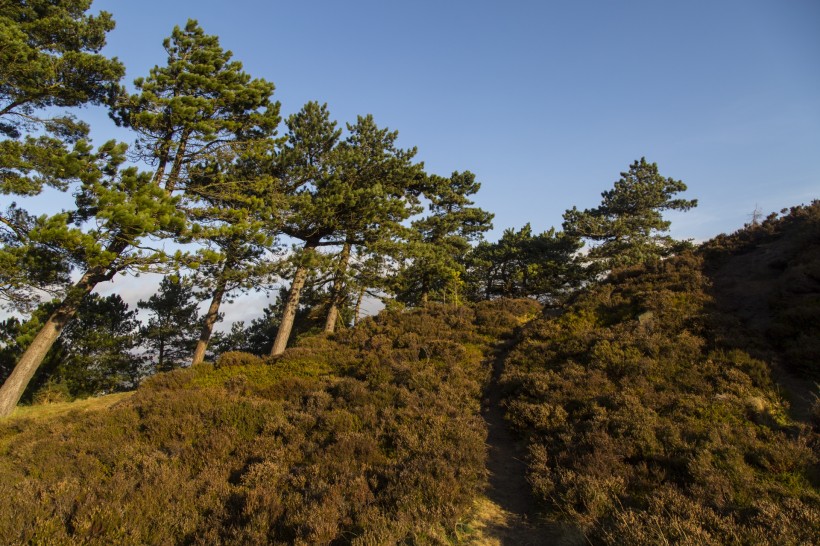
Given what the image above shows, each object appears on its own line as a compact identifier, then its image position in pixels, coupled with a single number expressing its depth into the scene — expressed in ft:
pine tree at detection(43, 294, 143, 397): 77.30
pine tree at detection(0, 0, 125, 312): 39.47
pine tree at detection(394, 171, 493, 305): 84.33
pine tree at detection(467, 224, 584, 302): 106.11
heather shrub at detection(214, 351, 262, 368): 47.93
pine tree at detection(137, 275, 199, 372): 95.71
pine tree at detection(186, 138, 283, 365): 48.70
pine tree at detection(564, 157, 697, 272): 98.63
